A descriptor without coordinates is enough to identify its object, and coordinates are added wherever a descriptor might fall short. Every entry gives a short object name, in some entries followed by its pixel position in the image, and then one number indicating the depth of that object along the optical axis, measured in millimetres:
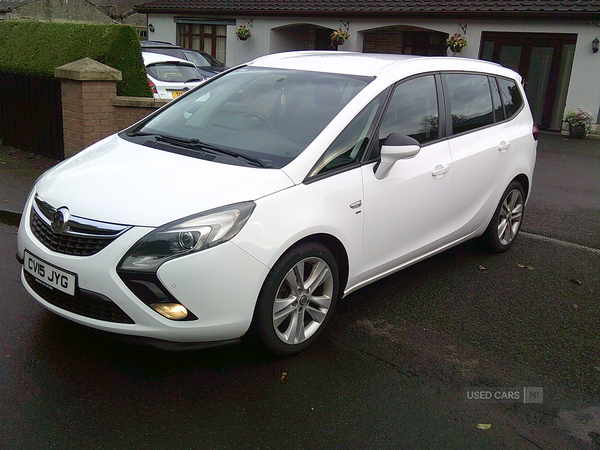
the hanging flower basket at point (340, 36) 20078
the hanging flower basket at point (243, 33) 22438
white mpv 3111
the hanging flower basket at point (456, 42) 17422
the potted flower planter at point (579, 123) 14985
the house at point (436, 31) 15547
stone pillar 7520
